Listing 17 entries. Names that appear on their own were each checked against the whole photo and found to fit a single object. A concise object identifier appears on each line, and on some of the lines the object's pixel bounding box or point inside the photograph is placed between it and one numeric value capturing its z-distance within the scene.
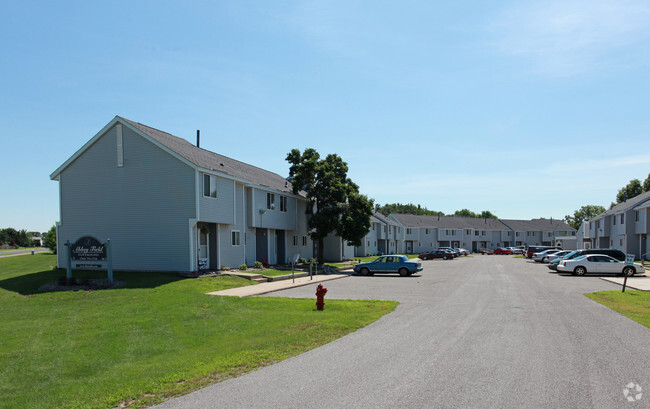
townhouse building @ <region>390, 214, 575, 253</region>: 86.50
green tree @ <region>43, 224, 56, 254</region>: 46.51
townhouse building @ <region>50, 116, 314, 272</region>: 23.45
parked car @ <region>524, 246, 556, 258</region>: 58.25
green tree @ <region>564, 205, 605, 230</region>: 117.78
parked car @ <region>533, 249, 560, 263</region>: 49.71
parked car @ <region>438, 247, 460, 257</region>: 62.77
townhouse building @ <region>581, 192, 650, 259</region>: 45.03
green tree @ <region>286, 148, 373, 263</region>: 36.88
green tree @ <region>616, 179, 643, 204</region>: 83.08
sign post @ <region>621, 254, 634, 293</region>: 20.67
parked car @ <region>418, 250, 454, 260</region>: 60.84
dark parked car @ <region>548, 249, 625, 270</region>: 31.94
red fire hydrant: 13.74
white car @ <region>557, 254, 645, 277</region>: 29.33
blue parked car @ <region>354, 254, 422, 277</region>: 29.74
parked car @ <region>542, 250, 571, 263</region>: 42.60
